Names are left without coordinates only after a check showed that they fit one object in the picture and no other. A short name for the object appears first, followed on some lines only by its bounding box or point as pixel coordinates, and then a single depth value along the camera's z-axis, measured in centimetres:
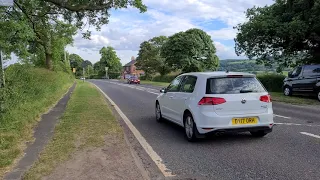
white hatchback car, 503
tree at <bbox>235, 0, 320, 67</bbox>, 1359
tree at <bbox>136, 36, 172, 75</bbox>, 4873
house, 9559
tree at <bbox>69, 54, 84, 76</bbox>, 9222
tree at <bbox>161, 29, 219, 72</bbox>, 3979
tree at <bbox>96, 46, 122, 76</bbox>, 9102
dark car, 1207
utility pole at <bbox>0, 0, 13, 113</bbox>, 552
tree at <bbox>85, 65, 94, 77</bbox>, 9822
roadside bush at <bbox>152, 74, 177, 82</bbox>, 3878
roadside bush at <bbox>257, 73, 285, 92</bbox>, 1681
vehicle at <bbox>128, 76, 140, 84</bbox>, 3965
